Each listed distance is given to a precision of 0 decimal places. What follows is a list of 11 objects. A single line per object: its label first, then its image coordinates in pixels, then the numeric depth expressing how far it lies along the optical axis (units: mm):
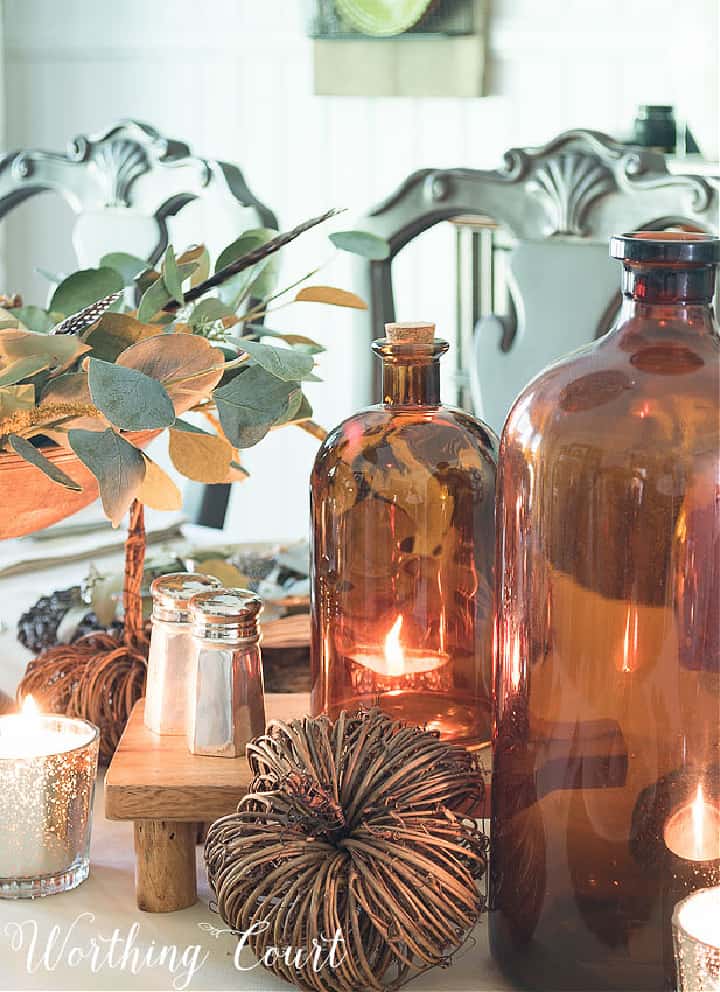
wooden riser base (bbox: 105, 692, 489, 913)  1192
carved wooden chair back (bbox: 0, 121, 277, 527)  2651
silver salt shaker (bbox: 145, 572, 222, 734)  1252
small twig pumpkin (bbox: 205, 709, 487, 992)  1088
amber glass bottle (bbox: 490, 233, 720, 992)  1064
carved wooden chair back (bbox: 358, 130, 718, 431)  2225
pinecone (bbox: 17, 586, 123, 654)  1548
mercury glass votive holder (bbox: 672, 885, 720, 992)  1014
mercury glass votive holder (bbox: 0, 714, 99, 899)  1198
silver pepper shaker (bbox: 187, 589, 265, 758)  1226
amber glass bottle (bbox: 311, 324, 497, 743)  1256
